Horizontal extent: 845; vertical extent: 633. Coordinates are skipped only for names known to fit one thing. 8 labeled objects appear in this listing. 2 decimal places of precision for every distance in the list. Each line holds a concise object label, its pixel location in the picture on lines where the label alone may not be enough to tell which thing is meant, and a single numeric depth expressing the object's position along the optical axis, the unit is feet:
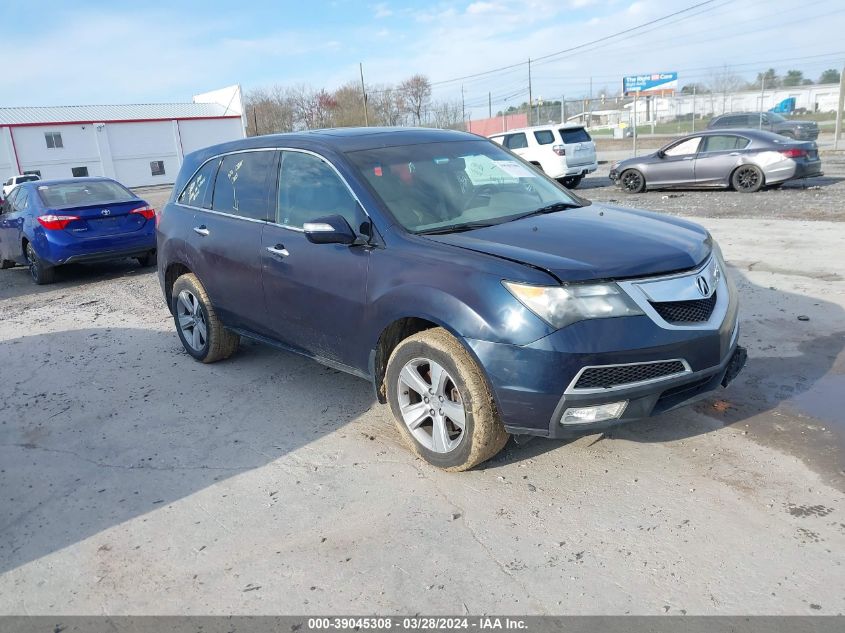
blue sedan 30.86
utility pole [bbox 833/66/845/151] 80.03
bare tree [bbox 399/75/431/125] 214.77
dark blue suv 10.27
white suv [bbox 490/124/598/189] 60.54
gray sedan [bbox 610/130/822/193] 46.44
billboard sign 159.45
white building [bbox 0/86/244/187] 155.53
